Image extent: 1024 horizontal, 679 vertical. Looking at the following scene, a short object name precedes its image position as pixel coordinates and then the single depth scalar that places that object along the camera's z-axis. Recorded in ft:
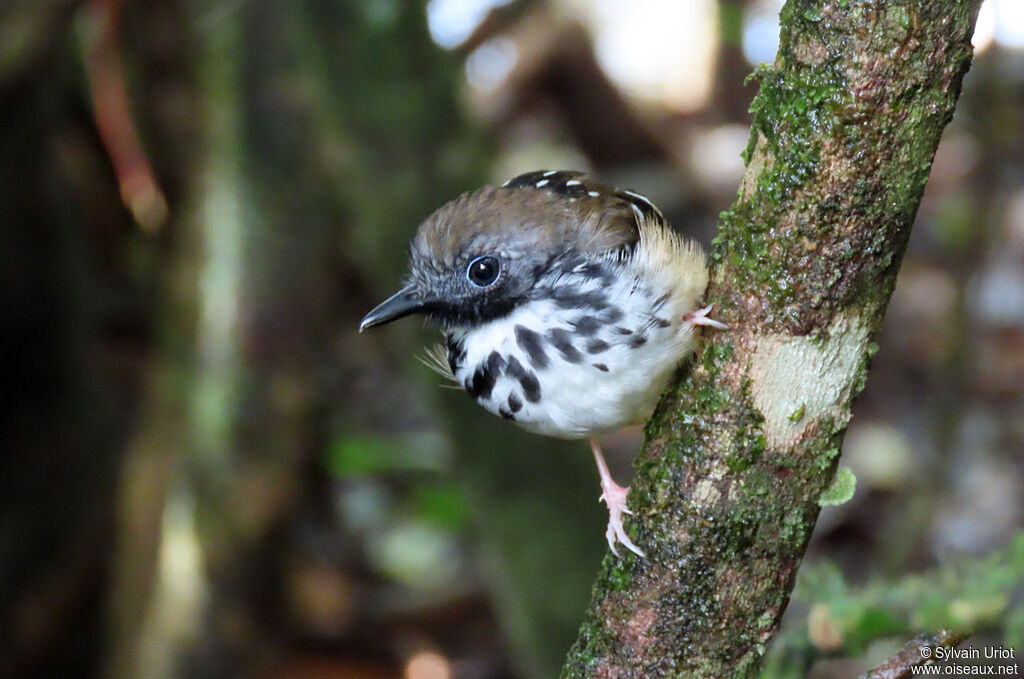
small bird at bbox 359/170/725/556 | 15.70
